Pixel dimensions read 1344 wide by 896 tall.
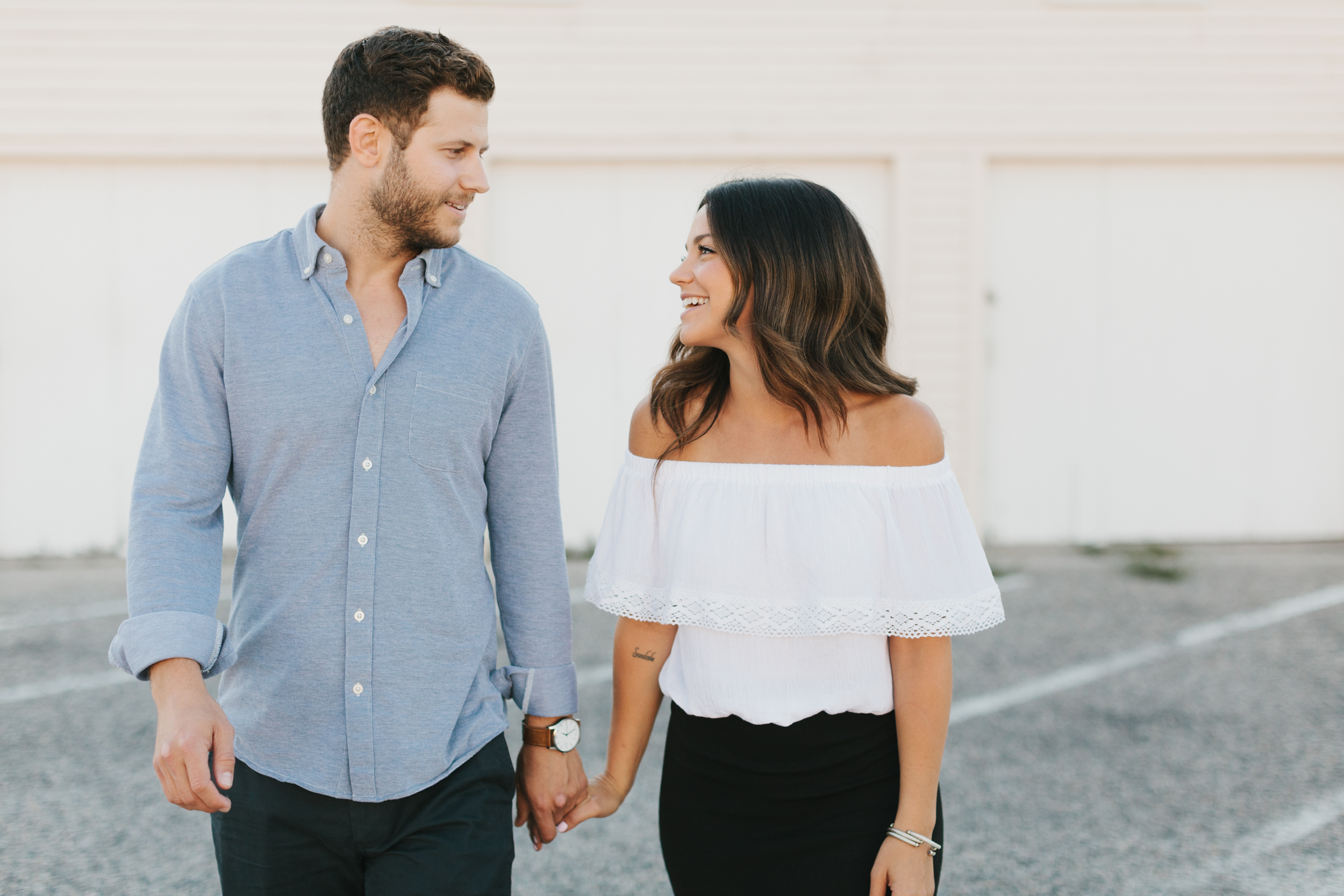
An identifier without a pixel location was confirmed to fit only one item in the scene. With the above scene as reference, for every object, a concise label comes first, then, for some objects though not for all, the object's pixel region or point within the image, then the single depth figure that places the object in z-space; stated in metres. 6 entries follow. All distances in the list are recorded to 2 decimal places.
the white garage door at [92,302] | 6.79
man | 1.70
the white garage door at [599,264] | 6.98
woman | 1.76
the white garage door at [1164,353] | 7.20
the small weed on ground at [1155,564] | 6.55
